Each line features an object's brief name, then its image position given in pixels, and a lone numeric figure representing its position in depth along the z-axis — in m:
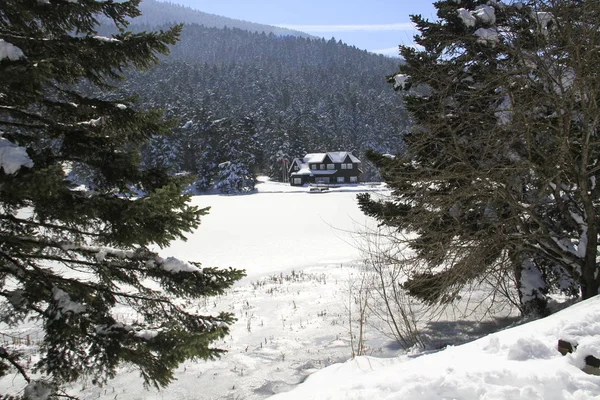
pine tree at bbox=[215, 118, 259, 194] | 59.69
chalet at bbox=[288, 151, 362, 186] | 76.11
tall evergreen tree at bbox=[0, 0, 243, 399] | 3.65
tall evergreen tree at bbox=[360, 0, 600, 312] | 6.06
